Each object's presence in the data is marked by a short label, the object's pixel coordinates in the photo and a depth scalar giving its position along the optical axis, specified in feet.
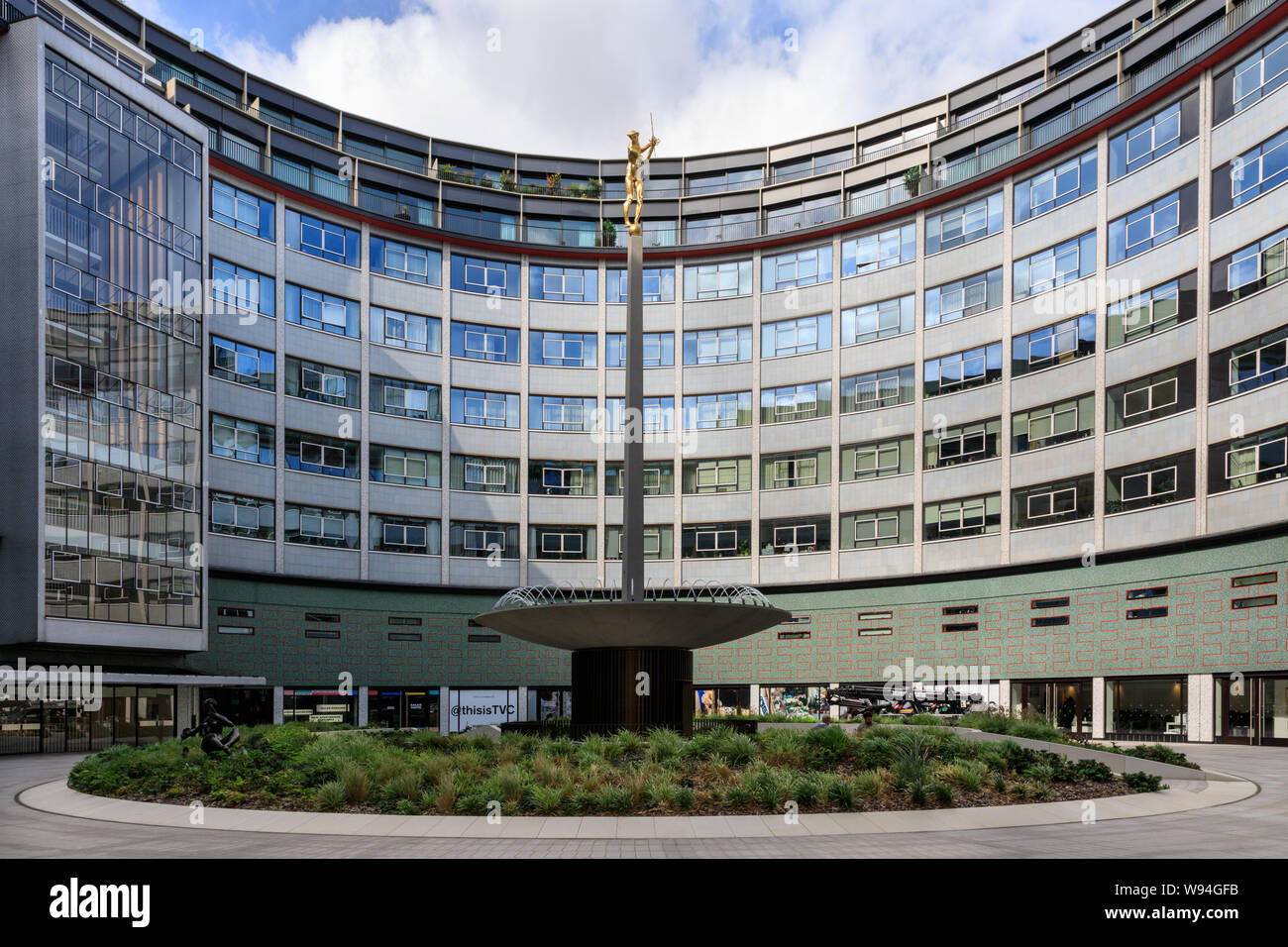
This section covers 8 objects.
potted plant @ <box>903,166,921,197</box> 167.02
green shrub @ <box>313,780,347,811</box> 55.21
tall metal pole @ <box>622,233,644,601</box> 86.17
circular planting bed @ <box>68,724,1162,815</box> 55.57
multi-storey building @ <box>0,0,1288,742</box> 122.72
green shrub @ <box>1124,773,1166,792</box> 64.90
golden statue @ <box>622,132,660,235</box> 91.91
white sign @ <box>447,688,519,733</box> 175.42
